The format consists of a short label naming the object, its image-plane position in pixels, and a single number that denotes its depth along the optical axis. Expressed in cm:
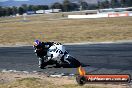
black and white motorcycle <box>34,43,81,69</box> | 1650
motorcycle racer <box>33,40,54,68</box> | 1658
